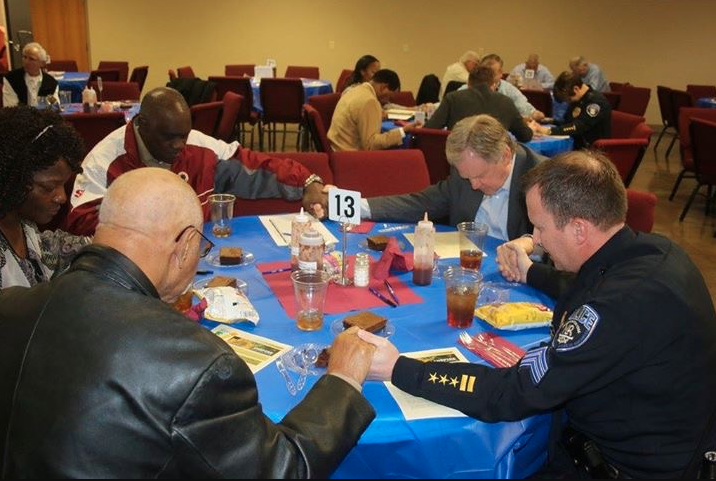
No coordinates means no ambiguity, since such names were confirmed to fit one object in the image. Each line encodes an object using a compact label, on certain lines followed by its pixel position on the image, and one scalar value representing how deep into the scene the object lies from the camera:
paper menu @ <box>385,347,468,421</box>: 1.47
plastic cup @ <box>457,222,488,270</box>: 2.45
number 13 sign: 2.19
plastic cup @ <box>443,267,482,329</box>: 1.88
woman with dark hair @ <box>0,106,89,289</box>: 1.99
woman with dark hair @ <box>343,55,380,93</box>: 6.47
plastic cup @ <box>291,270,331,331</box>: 1.84
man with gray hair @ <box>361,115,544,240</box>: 2.73
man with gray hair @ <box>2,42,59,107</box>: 6.50
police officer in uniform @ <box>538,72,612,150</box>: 6.04
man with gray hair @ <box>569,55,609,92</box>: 10.52
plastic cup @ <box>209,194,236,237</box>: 2.59
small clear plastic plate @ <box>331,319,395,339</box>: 1.81
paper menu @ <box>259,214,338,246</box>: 2.63
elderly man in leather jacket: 1.02
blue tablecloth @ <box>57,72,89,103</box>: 8.25
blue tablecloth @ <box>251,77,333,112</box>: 8.70
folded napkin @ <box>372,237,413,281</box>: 2.24
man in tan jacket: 5.39
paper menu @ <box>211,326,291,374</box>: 1.66
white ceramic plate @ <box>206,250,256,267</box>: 2.33
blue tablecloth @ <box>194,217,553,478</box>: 1.45
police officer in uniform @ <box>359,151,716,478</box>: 1.45
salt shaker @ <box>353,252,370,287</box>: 2.18
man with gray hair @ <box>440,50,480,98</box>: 8.57
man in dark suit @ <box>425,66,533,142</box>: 5.49
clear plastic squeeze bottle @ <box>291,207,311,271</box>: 2.24
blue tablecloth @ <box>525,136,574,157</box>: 5.69
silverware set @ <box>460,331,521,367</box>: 1.71
